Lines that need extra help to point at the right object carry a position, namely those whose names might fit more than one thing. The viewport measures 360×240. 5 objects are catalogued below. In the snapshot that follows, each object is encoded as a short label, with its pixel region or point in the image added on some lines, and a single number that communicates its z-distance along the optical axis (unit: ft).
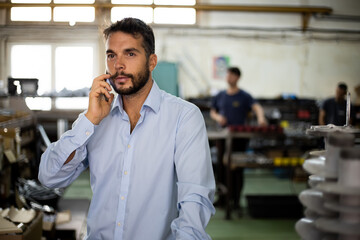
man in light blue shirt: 5.25
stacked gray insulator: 2.62
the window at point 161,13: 26.84
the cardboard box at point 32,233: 6.59
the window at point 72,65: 27.22
